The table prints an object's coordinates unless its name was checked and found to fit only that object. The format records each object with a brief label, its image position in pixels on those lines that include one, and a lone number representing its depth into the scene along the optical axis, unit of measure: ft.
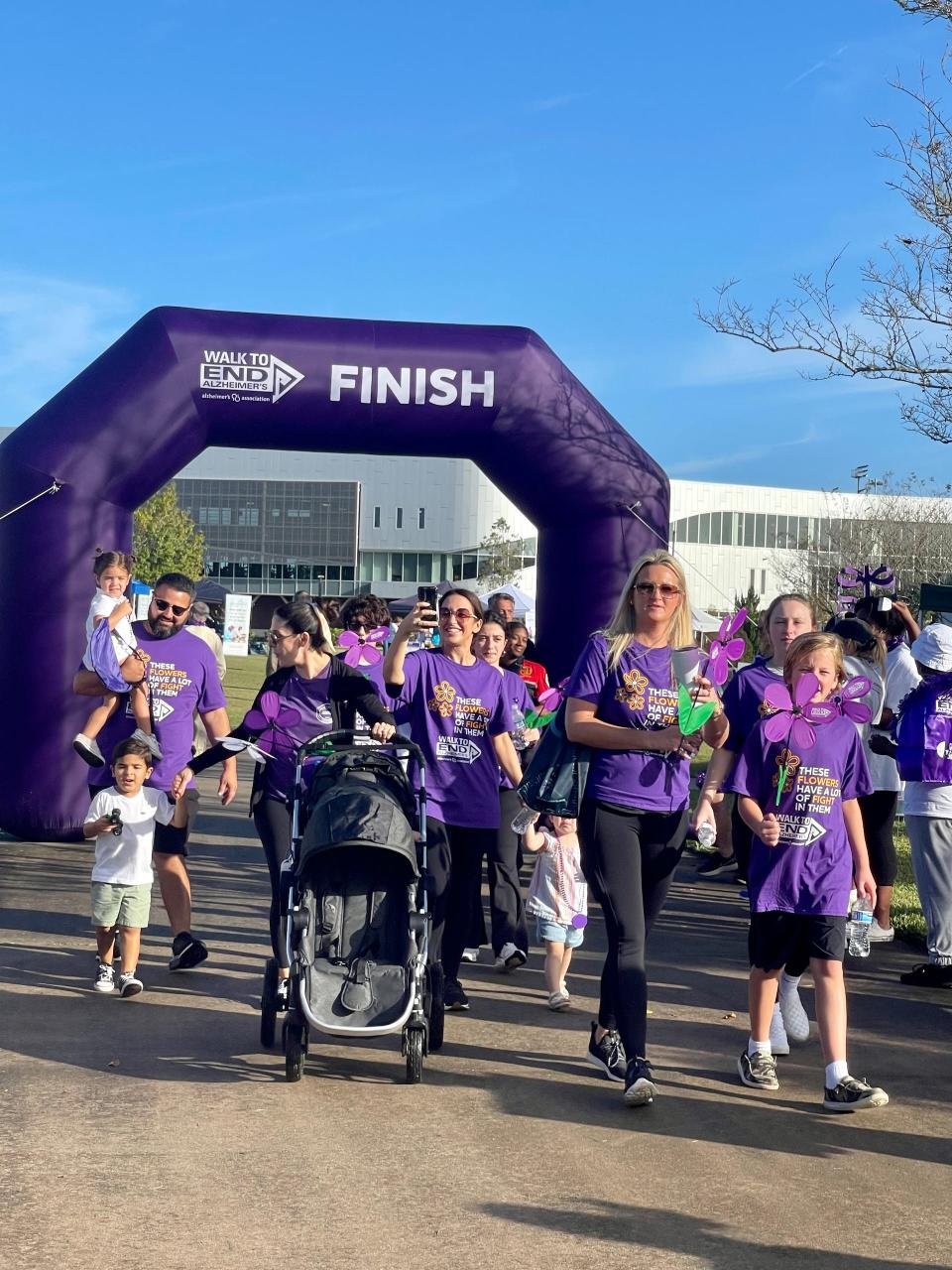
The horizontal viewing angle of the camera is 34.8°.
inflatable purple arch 38.37
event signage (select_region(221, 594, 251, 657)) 144.56
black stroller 19.10
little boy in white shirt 24.12
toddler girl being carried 25.53
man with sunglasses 25.72
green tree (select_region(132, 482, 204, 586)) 192.95
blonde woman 18.93
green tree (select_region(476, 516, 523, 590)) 232.94
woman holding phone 22.79
